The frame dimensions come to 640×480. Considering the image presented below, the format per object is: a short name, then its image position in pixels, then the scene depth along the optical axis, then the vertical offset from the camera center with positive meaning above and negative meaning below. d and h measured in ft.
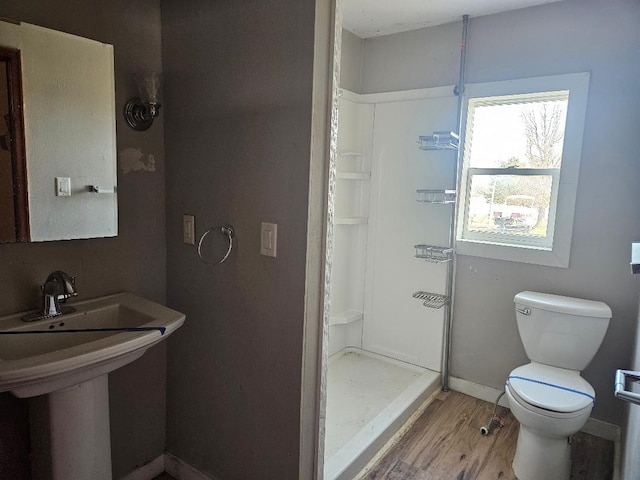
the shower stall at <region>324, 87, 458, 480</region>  8.45 -1.28
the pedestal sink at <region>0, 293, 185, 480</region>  3.78 -1.78
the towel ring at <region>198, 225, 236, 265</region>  5.10 -0.56
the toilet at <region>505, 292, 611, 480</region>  5.90 -2.85
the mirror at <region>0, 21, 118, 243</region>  4.26 +0.49
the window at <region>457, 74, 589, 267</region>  7.30 +0.57
